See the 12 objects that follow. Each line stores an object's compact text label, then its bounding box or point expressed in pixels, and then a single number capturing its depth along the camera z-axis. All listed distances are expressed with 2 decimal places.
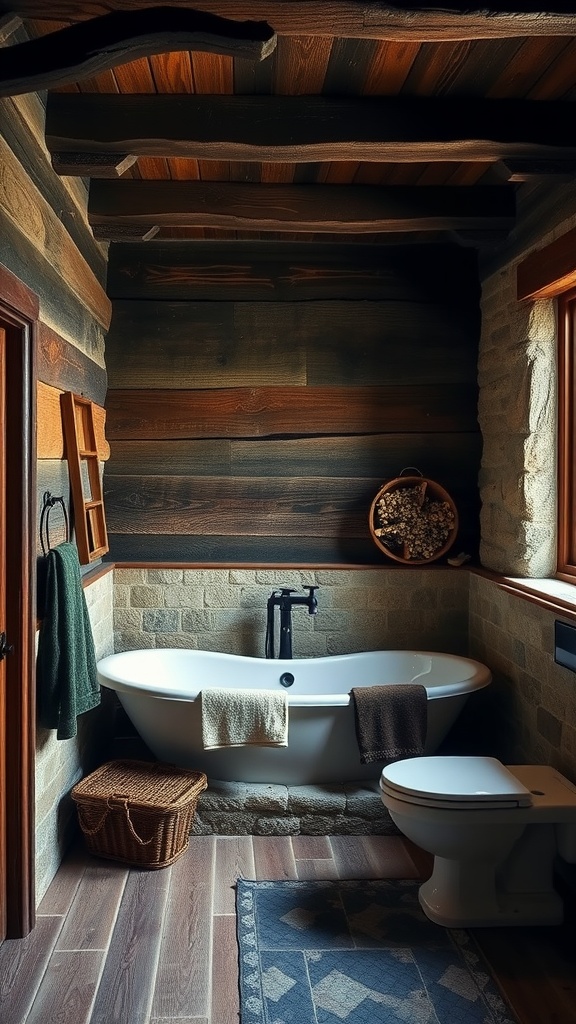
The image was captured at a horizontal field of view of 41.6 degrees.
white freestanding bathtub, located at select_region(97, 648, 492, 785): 3.16
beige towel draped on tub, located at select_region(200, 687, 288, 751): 3.09
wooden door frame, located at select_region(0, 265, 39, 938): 2.45
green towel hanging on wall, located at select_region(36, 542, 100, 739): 2.70
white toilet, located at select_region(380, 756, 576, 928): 2.47
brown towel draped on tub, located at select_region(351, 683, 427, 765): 3.12
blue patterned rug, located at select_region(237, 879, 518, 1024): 2.11
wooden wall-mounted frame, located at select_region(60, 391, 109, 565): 3.12
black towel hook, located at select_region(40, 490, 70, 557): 2.84
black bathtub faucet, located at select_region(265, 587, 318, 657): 3.86
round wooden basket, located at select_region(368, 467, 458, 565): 3.98
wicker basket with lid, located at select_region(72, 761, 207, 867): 2.88
